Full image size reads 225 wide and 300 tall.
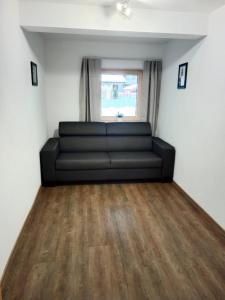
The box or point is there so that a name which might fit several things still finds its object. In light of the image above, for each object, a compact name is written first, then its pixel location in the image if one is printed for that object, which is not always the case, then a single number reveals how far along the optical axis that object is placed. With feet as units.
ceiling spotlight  7.55
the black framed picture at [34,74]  9.57
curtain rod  13.68
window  14.33
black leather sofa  11.41
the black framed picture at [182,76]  10.68
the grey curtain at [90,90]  13.50
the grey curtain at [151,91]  13.97
